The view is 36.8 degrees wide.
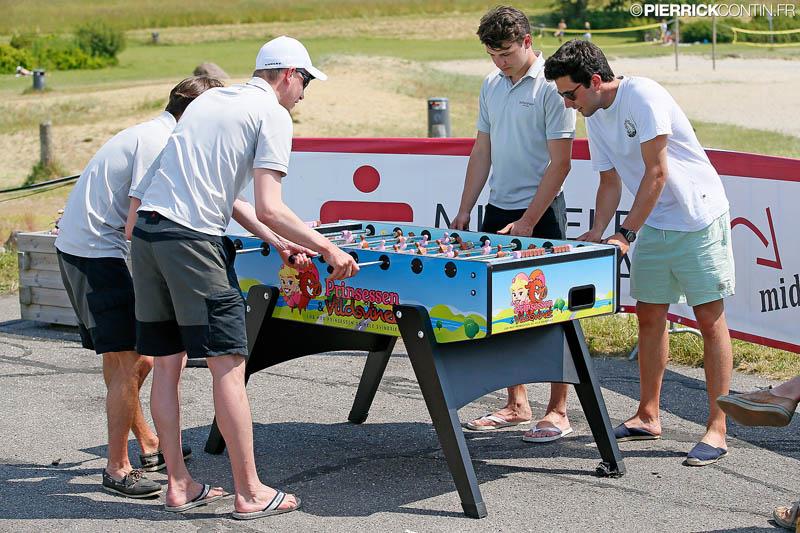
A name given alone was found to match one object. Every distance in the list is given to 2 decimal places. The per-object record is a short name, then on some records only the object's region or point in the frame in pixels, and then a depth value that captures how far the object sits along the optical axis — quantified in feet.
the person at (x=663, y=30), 186.62
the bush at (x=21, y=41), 198.39
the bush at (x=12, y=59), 173.88
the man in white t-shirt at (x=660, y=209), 19.08
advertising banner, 24.85
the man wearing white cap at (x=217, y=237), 16.46
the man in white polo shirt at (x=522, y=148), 20.44
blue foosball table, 16.89
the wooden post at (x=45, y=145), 61.41
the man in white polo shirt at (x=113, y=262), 17.99
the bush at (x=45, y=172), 65.41
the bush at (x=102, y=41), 196.13
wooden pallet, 29.91
